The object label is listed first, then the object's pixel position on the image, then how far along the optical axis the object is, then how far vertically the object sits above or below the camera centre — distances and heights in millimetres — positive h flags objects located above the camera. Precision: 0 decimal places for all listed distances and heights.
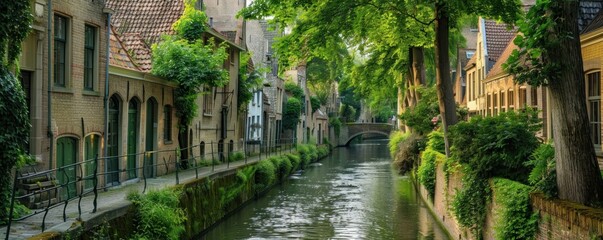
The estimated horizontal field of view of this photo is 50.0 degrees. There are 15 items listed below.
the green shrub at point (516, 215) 9401 -1228
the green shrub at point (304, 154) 42691 -1397
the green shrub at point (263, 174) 27312 -1754
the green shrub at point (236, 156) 29086 -1046
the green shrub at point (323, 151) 54706 -1540
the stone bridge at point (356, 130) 79500 +427
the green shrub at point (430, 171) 21109 -1243
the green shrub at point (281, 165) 31270 -1598
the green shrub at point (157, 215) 12526 -1627
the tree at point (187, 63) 21344 +2371
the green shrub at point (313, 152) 48156 -1435
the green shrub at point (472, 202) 12594 -1387
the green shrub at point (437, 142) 22469 -301
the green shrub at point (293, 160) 36094 -1484
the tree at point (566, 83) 8609 +676
